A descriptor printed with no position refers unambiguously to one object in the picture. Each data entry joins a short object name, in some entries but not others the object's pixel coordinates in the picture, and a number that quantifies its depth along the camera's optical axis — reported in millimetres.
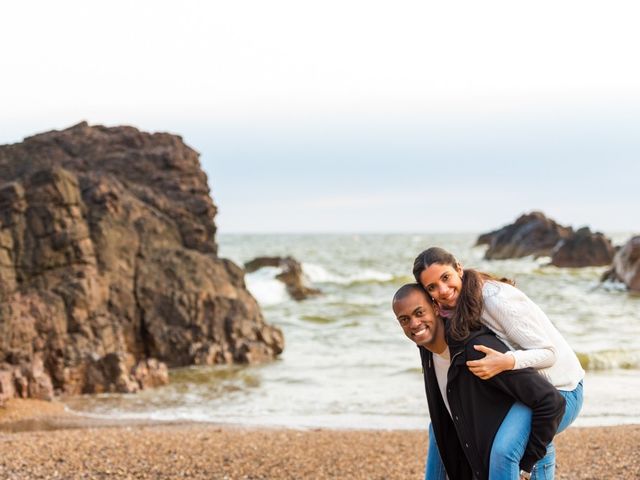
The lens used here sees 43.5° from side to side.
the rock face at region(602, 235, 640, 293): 34062
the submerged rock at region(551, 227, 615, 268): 51772
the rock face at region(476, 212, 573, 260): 62469
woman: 4344
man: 4352
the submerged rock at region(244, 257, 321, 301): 32812
